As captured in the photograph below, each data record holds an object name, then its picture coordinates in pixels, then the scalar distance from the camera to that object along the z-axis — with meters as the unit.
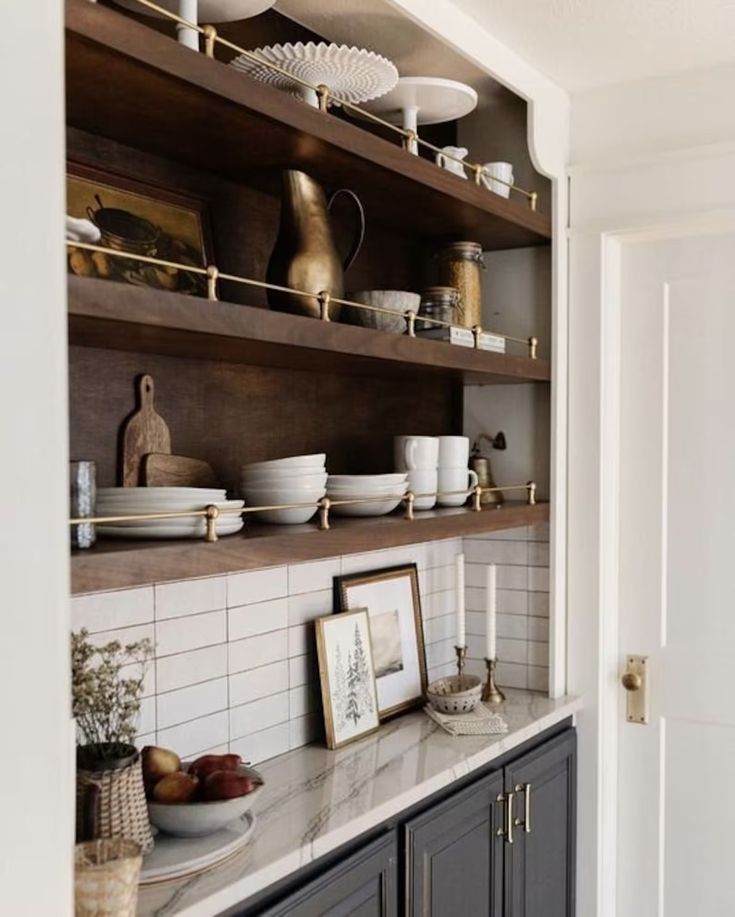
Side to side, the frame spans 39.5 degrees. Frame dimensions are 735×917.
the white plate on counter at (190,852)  1.46
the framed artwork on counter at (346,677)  2.13
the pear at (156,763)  1.59
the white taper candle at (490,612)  2.46
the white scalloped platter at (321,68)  1.68
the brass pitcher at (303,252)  1.76
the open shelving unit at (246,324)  1.35
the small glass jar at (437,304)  2.22
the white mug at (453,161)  2.22
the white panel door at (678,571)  2.46
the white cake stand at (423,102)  2.08
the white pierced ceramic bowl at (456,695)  2.31
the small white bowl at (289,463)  1.71
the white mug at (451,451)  2.26
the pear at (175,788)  1.55
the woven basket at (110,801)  1.42
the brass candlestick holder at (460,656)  2.45
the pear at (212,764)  1.60
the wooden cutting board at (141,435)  1.70
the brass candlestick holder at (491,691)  2.49
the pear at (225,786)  1.54
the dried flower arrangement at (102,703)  1.44
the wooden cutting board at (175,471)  1.73
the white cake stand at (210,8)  1.54
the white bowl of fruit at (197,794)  1.53
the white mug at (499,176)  2.40
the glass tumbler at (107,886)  1.24
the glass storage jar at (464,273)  2.39
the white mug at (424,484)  2.13
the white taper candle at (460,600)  2.44
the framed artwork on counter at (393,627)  2.30
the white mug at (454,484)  2.25
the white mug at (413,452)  2.13
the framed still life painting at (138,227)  1.58
